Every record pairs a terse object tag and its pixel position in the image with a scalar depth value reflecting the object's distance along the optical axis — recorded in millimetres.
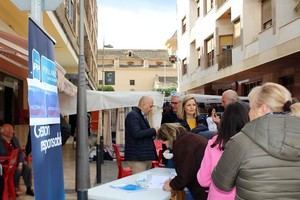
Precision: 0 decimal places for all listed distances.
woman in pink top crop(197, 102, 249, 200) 2467
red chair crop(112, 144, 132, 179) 6262
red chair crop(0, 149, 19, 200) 5417
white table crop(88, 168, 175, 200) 2934
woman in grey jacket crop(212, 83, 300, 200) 1944
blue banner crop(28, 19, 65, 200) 2714
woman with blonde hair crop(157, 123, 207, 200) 2864
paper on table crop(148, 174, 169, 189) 3310
